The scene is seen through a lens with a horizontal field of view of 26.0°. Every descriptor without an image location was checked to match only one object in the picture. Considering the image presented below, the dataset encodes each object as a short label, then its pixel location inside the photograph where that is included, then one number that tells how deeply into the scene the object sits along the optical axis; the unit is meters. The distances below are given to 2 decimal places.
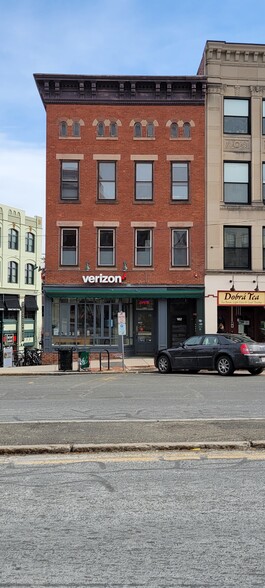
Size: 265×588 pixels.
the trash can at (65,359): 23.25
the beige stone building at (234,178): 27.30
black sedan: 18.86
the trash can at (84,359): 22.92
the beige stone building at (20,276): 52.25
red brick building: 27.45
